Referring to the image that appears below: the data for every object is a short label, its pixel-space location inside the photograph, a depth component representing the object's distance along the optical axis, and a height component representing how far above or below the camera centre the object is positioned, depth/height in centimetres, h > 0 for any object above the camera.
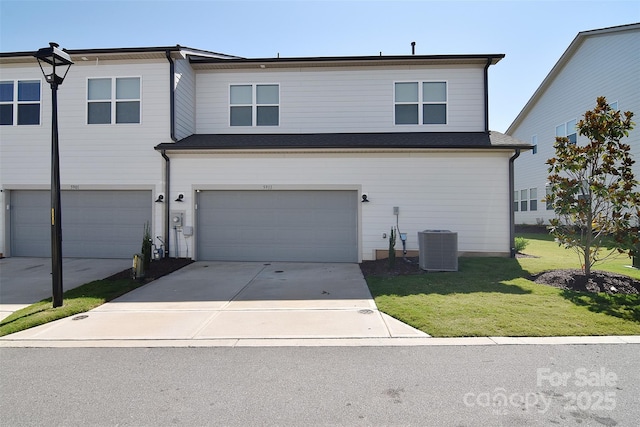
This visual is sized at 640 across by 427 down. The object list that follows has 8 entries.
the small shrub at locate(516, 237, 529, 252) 1095 -102
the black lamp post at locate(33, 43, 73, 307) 585 +24
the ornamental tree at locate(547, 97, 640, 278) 682 +56
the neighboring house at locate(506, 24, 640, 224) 1475 +616
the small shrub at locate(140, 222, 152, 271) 827 -100
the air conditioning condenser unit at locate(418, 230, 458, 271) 844 -96
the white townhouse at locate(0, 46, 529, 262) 1009 +127
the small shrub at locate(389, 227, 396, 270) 884 -112
